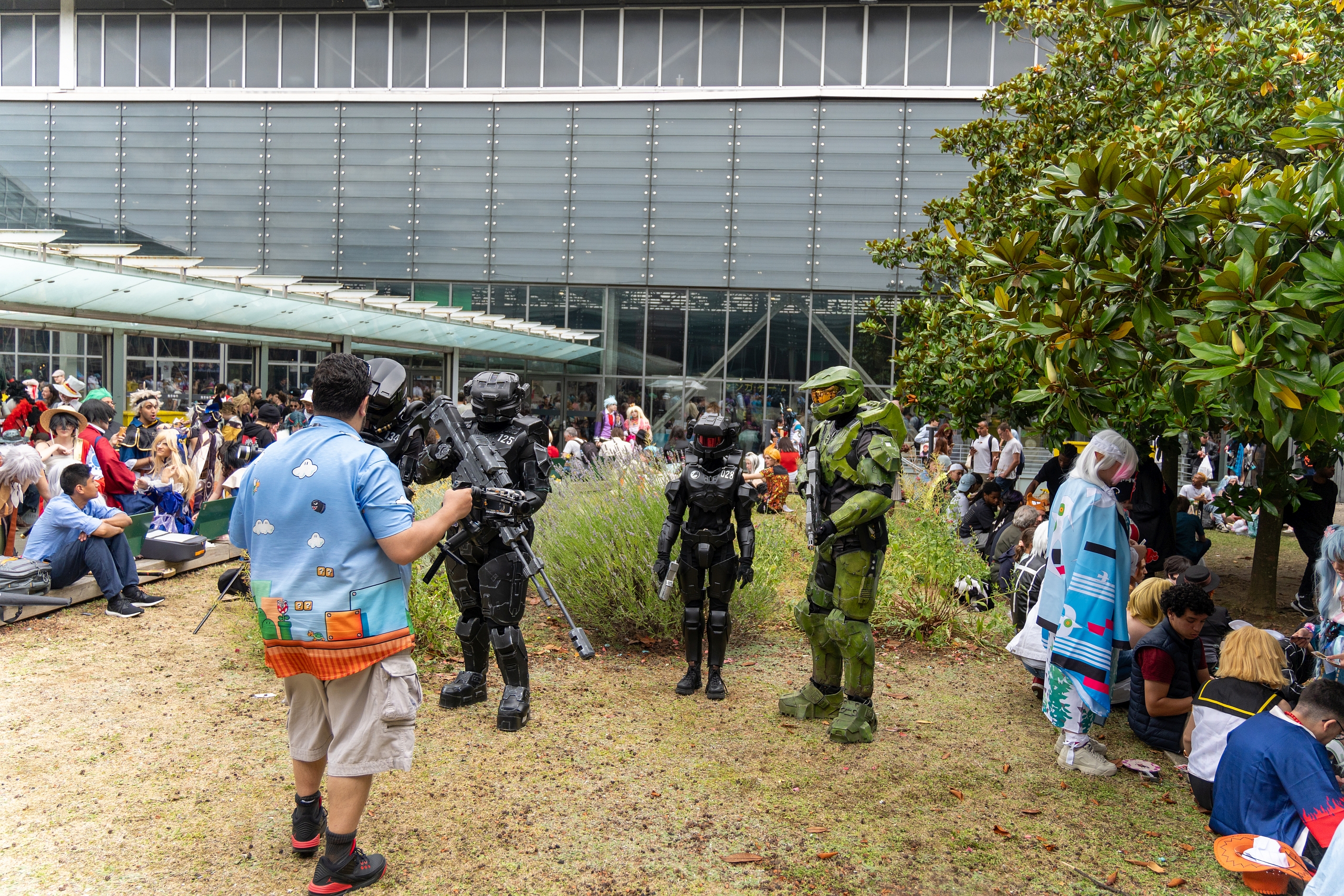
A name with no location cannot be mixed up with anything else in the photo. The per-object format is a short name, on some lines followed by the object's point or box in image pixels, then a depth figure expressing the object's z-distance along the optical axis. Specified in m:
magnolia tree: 3.26
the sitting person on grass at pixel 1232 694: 3.95
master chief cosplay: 4.85
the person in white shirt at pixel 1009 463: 11.48
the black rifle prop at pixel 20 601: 6.08
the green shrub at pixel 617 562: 6.63
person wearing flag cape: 4.54
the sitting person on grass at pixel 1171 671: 4.76
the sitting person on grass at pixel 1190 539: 8.62
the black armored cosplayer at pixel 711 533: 5.61
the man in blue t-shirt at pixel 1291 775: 3.36
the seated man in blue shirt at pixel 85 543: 6.71
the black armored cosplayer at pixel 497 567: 4.95
